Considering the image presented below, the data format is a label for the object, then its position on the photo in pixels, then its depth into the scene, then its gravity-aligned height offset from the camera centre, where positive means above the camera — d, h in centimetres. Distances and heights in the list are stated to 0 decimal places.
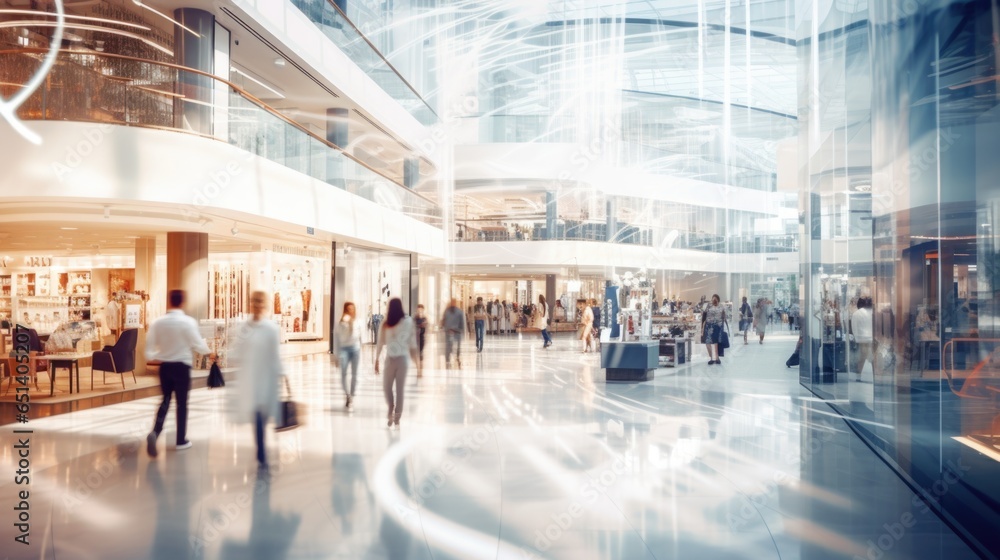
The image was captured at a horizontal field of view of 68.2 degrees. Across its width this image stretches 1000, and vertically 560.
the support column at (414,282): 2553 +17
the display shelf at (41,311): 1633 -54
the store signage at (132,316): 1528 -59
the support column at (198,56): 1195 +421
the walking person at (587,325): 2233 -118
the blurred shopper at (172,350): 745 -64
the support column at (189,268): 1448 +39
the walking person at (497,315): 3366 -129
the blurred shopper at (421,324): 1550 -78
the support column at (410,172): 2772 +437
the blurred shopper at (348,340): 1118 -81
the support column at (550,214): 3575 +353
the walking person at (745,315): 2851 -111
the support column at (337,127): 2133 +466
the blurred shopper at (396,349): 909 -77
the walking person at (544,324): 2433 -123
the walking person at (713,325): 1844 -96
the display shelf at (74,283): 2216 +14
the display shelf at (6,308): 1628 -45
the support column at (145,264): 1672 +54
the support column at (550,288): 3881 -7
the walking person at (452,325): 1680 -87
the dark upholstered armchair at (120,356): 1257 -118
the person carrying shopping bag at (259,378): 683 -84
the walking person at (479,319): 2228 -97
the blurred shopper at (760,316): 2758 -114
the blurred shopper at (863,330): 947 -59
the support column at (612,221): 3802 +350
